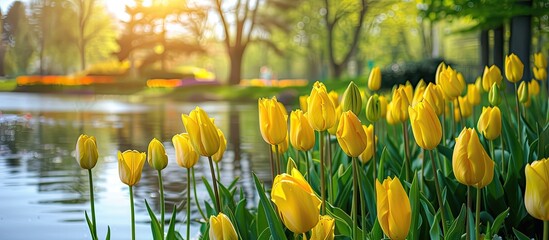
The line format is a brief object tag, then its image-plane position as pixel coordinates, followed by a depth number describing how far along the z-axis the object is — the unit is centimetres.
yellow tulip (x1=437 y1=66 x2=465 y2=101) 232
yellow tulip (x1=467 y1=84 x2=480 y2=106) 280
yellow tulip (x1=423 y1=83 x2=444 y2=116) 214
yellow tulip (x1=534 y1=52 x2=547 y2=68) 296
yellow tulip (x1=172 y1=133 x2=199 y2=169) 193
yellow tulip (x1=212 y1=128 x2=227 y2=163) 198
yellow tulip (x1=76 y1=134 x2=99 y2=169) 190
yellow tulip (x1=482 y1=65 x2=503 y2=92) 248
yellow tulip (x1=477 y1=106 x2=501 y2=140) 199
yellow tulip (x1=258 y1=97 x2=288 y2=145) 182
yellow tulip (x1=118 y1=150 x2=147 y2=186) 190
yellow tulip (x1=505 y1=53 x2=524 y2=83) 250
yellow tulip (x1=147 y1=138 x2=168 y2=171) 192
